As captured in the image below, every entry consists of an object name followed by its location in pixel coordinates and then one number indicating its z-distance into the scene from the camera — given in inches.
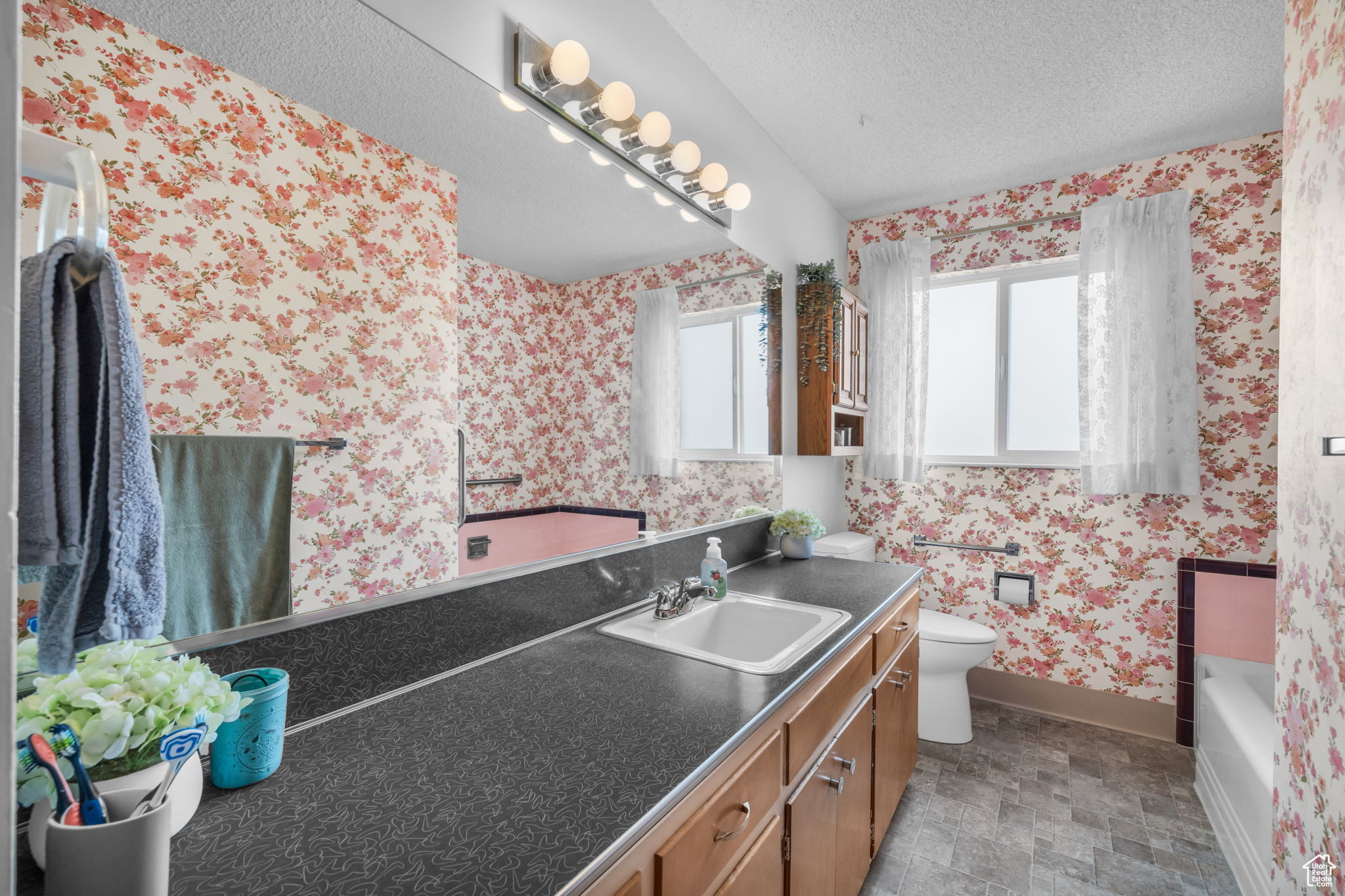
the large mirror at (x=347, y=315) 27.3
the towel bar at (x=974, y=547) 107.0
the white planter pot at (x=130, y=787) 22.1
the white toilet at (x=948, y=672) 91.6
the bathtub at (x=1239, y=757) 61.9
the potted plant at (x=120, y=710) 21.8
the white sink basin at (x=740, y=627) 55.2
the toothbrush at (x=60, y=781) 19.9
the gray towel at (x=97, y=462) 16.8
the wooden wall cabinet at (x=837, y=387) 95.4
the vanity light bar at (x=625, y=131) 50.1
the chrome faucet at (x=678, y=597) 57.8
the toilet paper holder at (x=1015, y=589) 105.3
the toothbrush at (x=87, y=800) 20.1
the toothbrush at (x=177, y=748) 22.8
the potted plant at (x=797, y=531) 85.5
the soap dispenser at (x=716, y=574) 63.4
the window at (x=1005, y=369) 104.6
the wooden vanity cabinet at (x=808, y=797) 30.5
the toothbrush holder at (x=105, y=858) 19.2
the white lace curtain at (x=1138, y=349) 91.2
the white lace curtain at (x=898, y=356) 110.9
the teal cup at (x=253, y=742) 28.8
